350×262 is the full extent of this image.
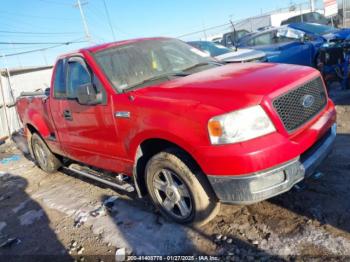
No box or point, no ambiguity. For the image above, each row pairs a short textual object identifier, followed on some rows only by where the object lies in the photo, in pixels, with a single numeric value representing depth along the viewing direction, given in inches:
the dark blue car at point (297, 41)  350.3
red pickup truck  114.3
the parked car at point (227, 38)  677.0
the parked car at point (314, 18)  766.5
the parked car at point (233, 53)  321.1
